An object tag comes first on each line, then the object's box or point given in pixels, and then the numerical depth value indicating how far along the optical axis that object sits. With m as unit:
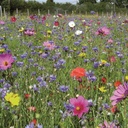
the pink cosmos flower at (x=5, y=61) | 1.46
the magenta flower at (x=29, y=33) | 2.45
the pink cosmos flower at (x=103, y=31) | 2.18
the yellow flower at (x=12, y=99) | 1.08
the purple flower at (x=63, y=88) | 1.39
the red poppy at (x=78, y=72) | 1.38
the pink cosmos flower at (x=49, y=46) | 2.15
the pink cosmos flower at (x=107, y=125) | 0.83
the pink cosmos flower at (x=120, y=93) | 0.87
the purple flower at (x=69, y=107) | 1.14
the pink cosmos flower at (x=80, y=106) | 1.07
